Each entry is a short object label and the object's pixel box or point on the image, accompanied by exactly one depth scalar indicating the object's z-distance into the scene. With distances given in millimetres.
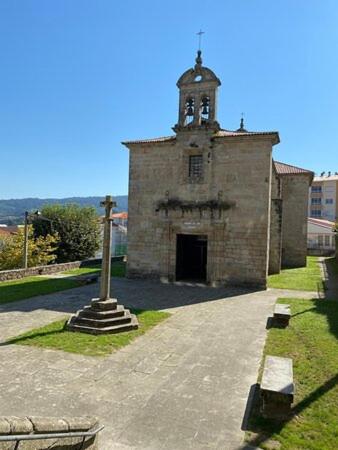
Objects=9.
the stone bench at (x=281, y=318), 9305
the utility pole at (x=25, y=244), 18028
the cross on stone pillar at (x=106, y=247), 9203
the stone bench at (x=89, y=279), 16375
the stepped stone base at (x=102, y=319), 8594
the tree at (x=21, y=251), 23219
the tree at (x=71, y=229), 28203
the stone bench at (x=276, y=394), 4660
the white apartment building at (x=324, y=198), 73938
